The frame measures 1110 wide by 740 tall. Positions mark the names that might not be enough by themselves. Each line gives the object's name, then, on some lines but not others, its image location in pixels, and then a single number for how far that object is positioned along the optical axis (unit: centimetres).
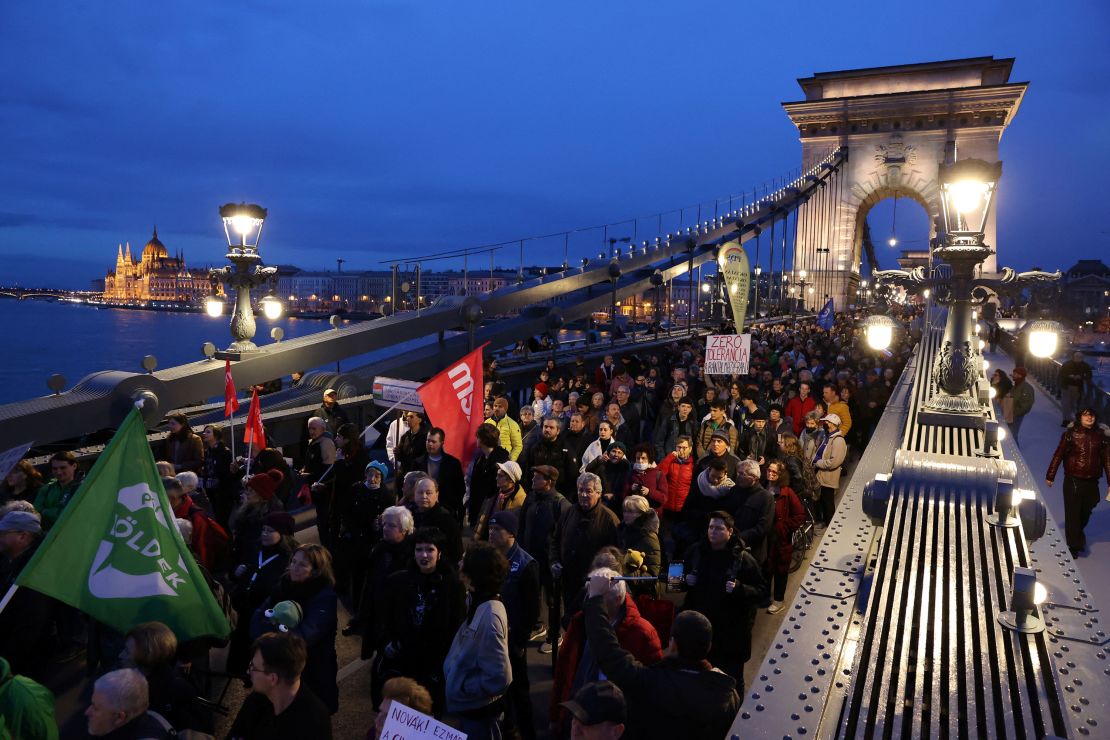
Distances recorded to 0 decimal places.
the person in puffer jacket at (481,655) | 397
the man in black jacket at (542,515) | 610
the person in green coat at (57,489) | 626
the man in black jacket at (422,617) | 450
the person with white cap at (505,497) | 640
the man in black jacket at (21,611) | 462
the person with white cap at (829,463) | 844
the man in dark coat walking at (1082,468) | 781
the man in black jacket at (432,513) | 585
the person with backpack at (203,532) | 577
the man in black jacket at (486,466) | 774
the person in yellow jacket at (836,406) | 1053
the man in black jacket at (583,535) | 570
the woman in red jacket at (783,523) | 658
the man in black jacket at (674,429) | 936
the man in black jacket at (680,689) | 327
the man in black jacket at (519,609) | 463
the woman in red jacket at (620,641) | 410
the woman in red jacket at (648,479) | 723
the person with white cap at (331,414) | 988
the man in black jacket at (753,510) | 594
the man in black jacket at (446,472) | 750
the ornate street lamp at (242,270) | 1026
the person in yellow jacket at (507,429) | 917
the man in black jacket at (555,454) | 791
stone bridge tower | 5325
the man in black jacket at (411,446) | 846
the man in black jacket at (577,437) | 857
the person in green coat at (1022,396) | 1259
